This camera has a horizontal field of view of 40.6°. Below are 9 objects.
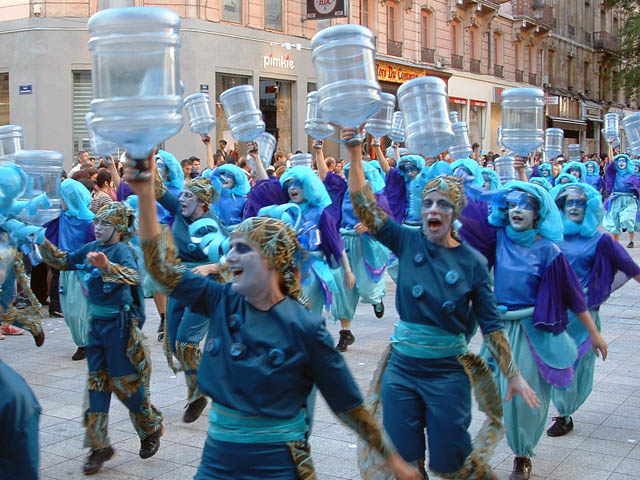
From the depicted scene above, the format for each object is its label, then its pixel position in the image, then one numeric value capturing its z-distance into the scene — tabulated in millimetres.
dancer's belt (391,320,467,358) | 4430
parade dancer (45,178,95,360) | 8781
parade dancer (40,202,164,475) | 5648
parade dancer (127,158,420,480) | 3191
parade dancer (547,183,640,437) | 6340
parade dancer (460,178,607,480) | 5379
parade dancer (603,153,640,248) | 17297
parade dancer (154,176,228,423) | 6539
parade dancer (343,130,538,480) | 4387
